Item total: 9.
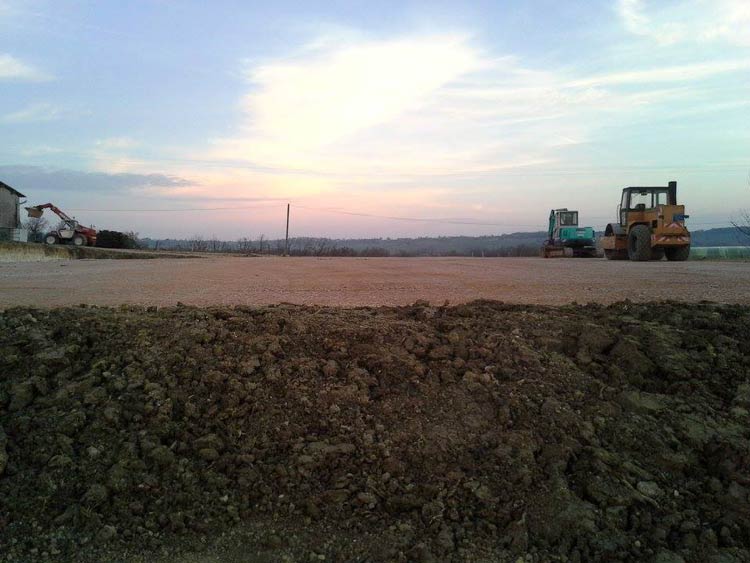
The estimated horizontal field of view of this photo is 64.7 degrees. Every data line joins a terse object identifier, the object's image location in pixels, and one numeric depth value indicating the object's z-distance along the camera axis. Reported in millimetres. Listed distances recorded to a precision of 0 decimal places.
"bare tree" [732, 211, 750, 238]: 35062
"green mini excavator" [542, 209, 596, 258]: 34344
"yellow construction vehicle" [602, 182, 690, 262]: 22438
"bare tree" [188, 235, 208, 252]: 69894
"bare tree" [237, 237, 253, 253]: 69562
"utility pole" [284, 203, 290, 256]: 52581
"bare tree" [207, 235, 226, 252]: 69125
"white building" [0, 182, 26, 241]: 44312
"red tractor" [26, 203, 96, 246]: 42375
